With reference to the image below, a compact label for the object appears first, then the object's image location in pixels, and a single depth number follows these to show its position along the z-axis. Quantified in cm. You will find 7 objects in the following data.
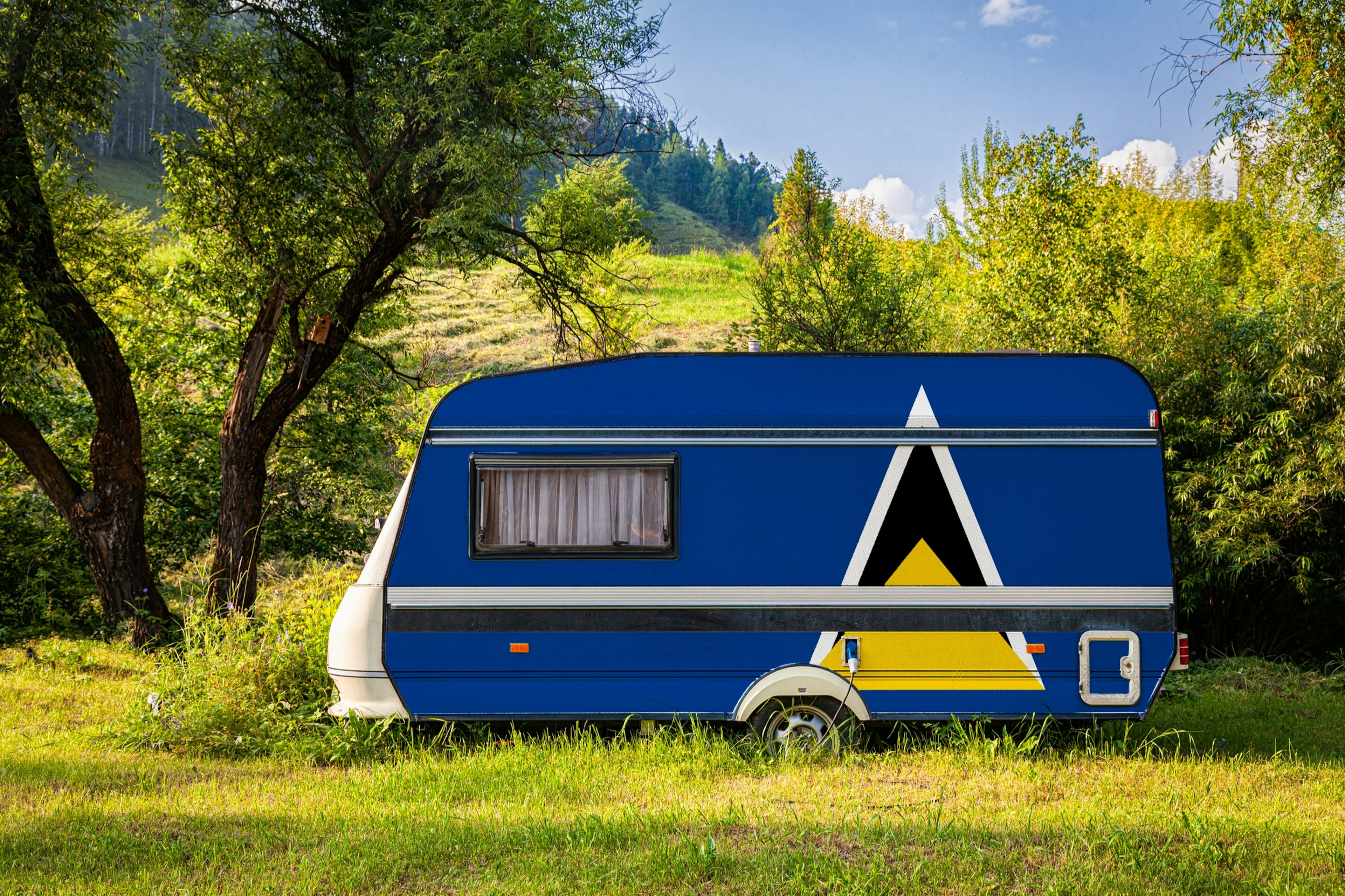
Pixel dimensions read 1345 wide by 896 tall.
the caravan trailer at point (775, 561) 577
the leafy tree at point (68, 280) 905
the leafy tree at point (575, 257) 1227
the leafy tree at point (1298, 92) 789
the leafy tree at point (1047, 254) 1548
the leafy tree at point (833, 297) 1515
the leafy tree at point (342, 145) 917
